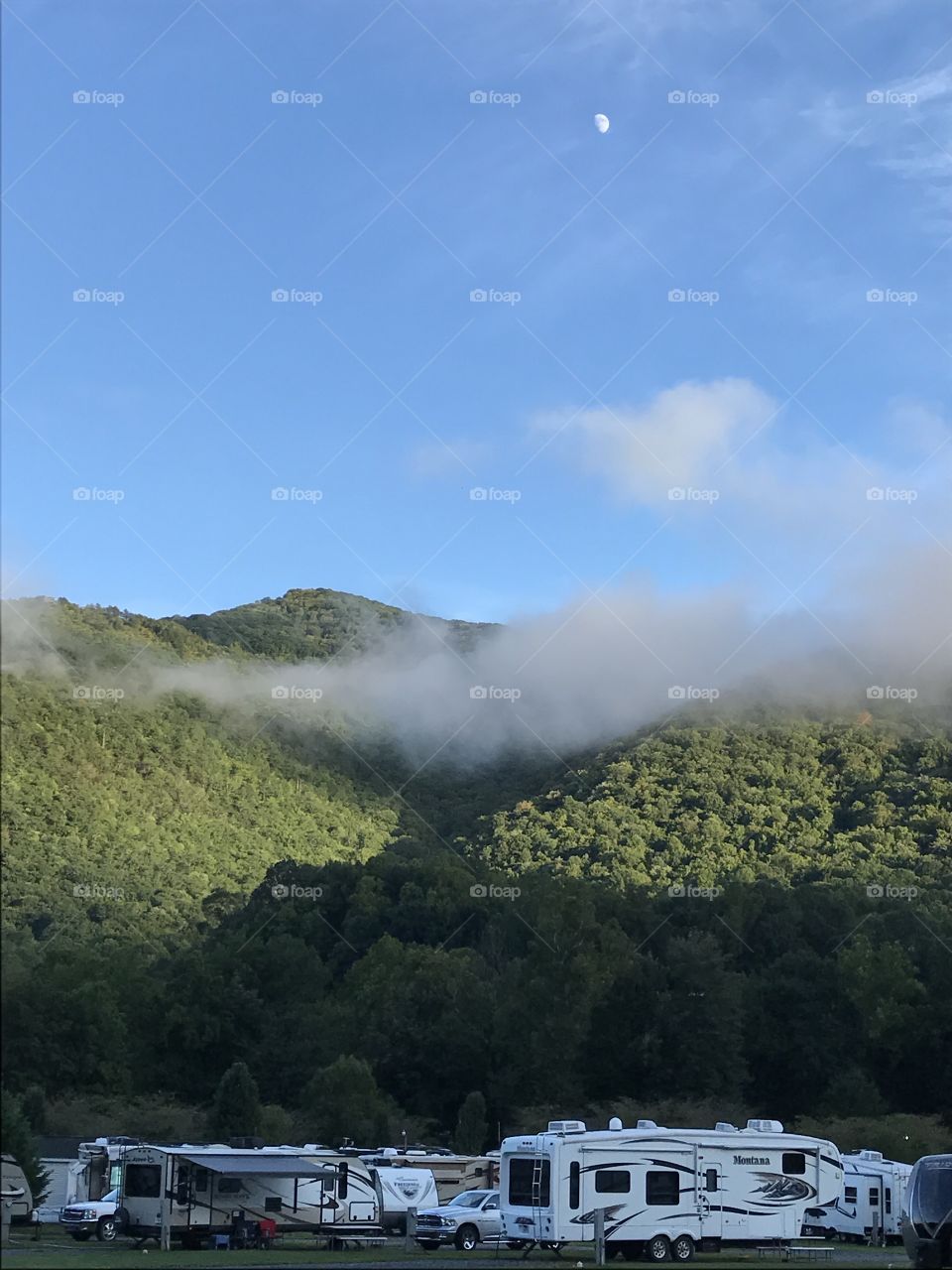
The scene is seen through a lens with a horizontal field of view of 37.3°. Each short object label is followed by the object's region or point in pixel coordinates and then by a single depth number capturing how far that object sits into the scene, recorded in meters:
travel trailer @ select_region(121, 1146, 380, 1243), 37.38
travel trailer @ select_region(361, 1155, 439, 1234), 43.41
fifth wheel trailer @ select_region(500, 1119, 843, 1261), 33.88
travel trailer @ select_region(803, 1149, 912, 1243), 45.81
